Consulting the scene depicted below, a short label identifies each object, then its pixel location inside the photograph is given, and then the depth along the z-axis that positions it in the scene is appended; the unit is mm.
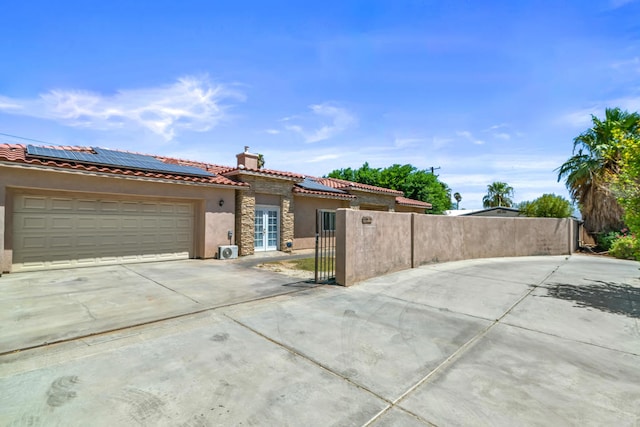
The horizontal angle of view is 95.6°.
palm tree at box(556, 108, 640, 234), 18000
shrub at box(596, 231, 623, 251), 17750
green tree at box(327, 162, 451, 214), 28156
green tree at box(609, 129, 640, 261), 6684
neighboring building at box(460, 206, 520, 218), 28291
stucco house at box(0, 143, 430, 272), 8641
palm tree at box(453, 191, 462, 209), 63369
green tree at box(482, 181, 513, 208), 46969
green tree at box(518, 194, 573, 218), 19047
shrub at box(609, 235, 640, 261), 15503
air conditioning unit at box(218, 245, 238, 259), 12078
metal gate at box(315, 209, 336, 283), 8359
